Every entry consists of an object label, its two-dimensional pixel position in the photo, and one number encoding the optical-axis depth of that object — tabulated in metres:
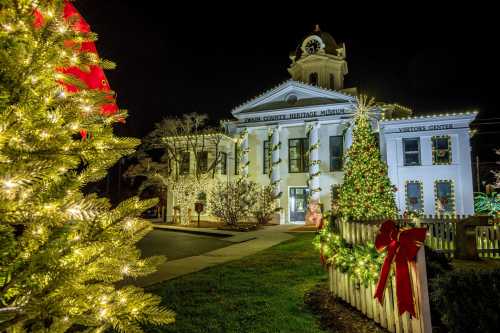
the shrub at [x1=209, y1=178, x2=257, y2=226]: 22.22
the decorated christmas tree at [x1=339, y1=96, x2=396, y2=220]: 11.85
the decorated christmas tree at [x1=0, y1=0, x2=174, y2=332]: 1.82
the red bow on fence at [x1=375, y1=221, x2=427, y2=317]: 3.34
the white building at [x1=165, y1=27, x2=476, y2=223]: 21.89
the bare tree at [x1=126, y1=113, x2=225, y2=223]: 26.62
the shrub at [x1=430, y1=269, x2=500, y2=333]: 3.25
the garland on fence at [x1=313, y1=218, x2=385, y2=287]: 4.35
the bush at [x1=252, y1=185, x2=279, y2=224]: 23.80
